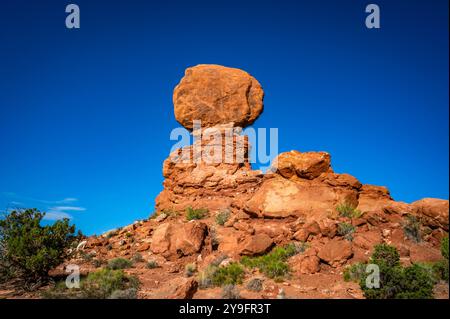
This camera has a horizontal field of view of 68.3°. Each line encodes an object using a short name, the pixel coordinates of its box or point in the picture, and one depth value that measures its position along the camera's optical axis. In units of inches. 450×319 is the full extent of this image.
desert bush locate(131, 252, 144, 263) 604.7
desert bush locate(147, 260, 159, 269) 567.5
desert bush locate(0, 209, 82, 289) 525.0
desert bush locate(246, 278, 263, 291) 418.9
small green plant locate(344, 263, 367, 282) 435.0
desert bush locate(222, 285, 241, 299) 390.0
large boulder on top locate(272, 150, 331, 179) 633.6
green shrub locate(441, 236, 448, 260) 375.4
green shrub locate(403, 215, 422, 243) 494.0
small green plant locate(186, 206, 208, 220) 739.4
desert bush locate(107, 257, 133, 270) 573.6
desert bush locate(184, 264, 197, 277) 520.1
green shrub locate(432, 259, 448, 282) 381.4
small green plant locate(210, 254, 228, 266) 531.5
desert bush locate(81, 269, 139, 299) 416.5
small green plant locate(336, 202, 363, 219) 566.6
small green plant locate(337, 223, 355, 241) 530.9
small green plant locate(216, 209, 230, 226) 689.6
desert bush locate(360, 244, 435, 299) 356.1
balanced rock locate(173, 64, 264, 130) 879.7
